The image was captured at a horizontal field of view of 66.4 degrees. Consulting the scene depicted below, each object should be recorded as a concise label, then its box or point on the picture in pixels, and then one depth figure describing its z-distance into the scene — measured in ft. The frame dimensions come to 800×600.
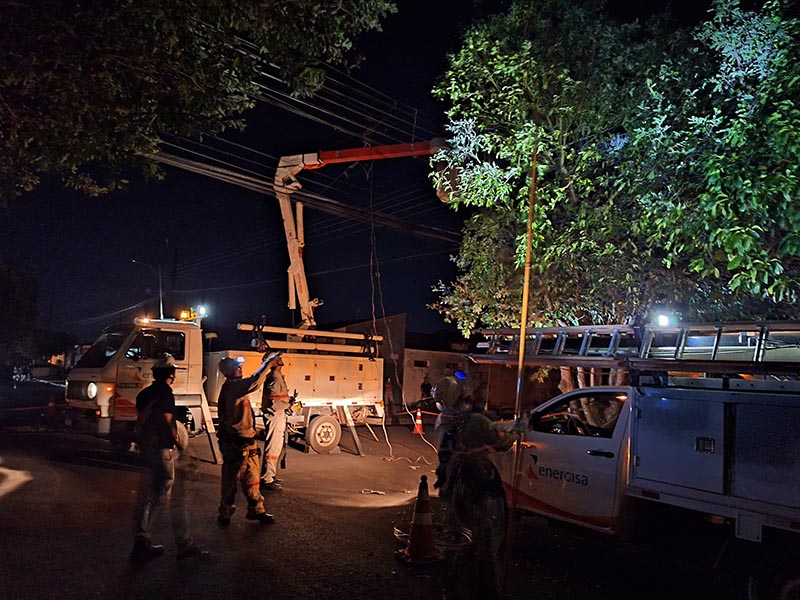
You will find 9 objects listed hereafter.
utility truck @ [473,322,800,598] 15.10
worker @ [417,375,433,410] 78.71
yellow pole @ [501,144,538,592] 17.98
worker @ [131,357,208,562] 18.52
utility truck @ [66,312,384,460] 34.42
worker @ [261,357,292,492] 30.54
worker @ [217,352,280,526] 22.25
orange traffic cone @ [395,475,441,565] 19.07
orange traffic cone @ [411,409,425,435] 53.27
